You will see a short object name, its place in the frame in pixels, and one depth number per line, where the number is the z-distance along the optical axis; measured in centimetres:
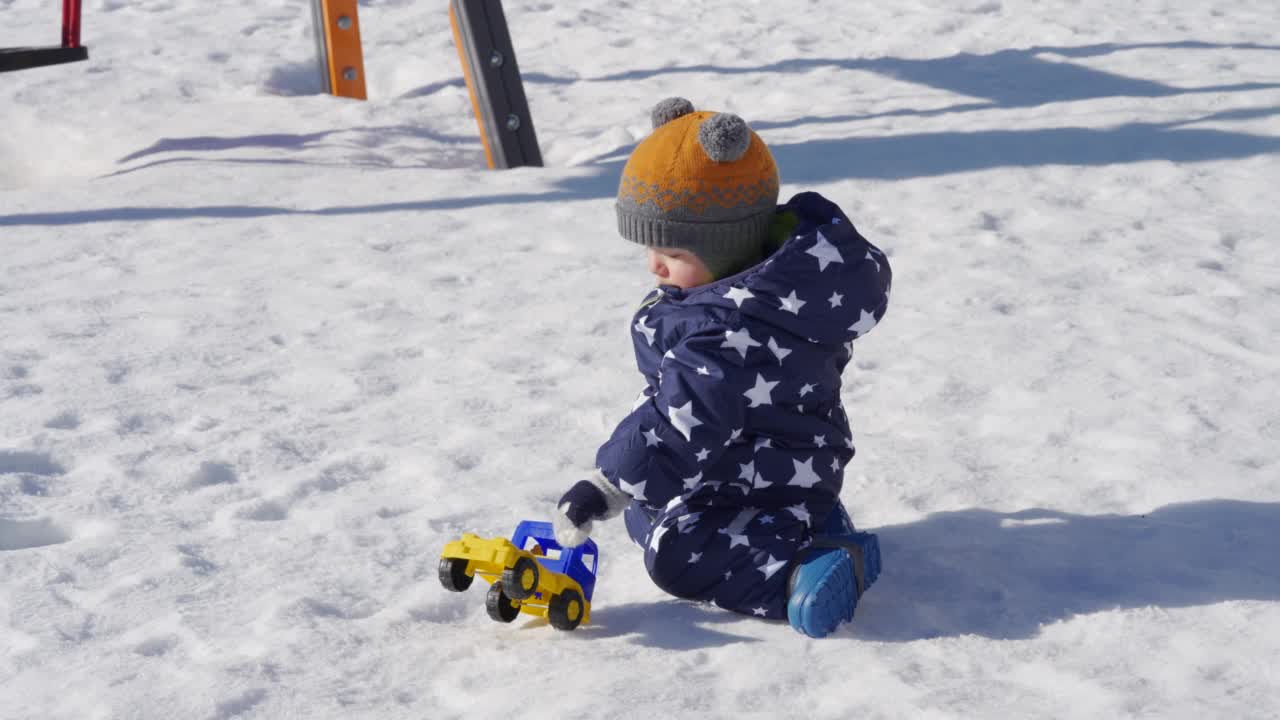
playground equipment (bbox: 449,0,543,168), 523
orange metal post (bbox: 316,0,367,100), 626
